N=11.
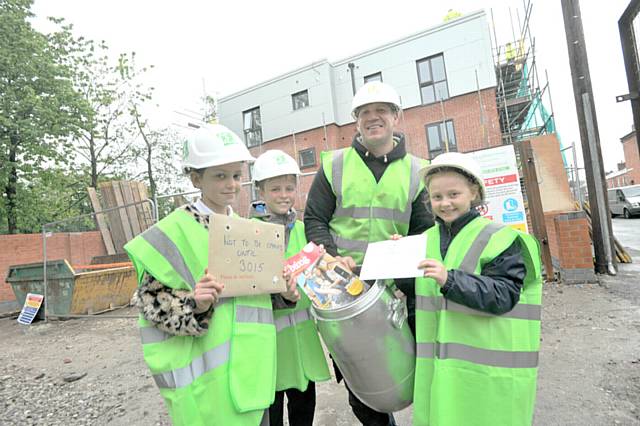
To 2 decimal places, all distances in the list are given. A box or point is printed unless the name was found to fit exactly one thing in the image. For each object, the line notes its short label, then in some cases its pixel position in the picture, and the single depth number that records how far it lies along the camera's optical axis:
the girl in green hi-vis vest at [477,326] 1.50
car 19.84
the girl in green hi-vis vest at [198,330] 1.44
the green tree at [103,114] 17.20
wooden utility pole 6.95
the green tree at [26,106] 12.74
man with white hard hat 2.04
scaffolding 15.50
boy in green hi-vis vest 1.96
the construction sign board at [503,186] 5.80
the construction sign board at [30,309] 7.96
